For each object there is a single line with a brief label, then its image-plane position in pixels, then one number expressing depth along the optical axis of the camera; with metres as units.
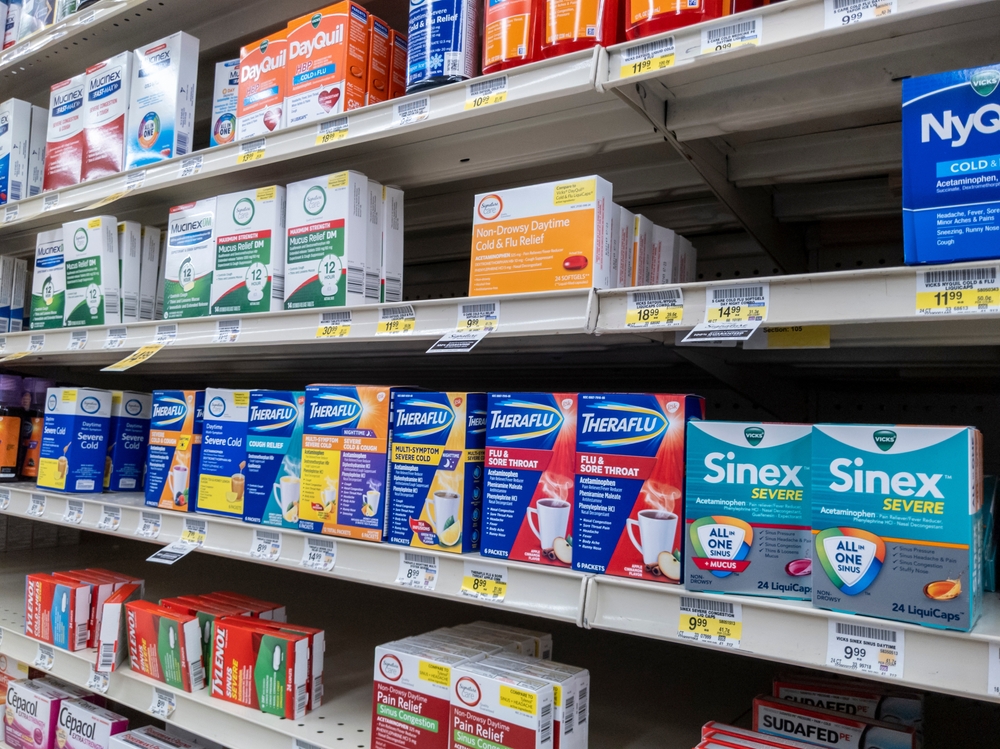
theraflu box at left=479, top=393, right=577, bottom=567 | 1.19
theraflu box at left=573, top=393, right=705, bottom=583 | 1.08
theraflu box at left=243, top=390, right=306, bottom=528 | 1.56
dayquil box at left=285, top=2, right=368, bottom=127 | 1.56
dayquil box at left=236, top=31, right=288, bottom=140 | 1.68
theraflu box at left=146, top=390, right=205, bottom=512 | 1.79
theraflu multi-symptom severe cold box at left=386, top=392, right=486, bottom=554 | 1.30
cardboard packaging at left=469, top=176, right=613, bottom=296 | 1.17
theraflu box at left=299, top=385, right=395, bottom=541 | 1.41
